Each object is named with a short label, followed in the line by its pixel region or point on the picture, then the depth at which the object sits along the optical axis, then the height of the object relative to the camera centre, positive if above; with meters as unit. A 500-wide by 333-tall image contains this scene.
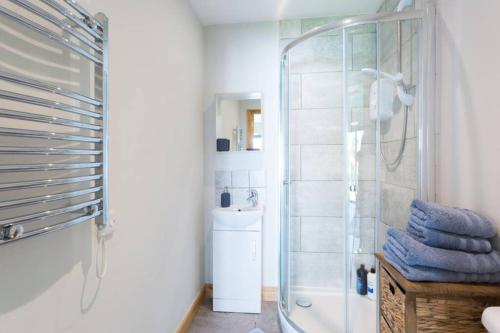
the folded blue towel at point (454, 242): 0.89 -0.27
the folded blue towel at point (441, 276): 0.87 -0.38
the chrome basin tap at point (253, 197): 2.45 -0.31
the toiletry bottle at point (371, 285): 2.05 -0.98
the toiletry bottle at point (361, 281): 2.11 -0.96
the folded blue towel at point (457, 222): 0.90 -0.20
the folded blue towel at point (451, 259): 0.86 -0.32
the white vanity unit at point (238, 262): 2.18 -0.83
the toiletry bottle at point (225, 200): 2.41 -0.33
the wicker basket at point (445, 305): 0.83 -0.47
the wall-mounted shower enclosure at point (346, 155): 1.53 +0.07
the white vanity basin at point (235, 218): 2.15 -0.44
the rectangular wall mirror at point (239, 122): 2.50 +0.43
